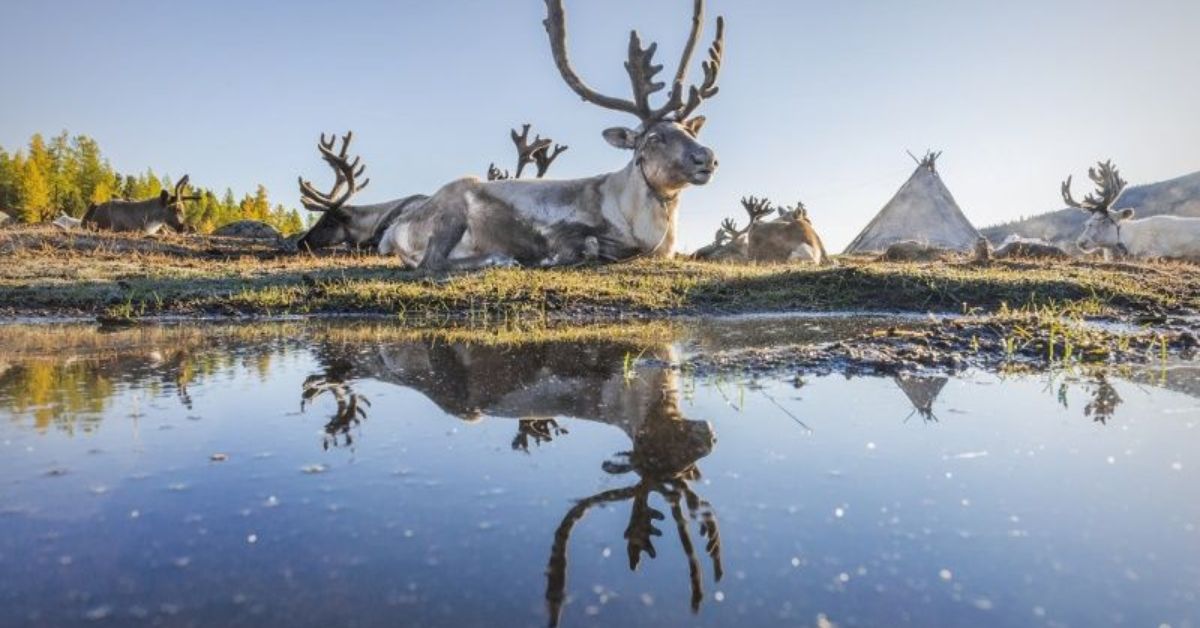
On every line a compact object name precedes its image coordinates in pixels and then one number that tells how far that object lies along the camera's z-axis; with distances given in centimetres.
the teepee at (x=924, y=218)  2906
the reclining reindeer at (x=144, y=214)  2156
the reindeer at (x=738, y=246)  1741
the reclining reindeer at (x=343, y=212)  1422
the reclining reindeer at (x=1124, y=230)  2275
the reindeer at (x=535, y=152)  1555
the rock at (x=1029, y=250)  1738
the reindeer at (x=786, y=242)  1683
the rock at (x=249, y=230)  1916
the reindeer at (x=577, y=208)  916
